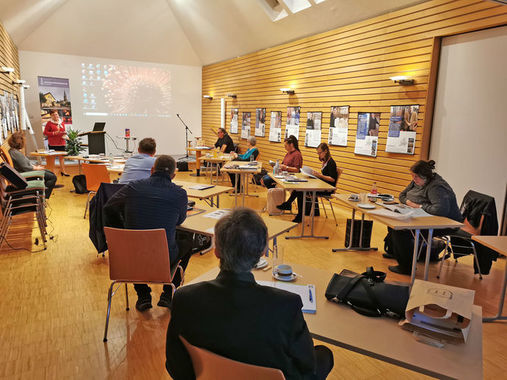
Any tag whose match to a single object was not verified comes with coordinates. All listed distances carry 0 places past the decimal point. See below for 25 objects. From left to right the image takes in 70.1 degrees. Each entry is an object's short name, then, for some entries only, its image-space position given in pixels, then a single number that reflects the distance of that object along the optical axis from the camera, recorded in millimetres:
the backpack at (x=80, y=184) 7816
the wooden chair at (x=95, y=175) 5984
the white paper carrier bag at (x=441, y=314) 1538
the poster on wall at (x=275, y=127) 9508
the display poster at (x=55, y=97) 11789
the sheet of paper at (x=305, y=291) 1755
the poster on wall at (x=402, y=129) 5812
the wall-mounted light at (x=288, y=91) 8828
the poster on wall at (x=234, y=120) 11773
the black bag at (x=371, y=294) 1716
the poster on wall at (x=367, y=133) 6535
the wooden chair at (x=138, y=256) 2518
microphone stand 13928
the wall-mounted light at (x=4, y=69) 7184
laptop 10312
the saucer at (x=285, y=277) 2041
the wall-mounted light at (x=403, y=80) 5781
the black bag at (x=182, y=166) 11070
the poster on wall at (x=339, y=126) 7227
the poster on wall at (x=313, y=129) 7992
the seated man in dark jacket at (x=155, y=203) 2691
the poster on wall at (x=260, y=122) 10211
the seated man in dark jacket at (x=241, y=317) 1157
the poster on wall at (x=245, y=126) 11070
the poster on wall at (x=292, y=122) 8758
